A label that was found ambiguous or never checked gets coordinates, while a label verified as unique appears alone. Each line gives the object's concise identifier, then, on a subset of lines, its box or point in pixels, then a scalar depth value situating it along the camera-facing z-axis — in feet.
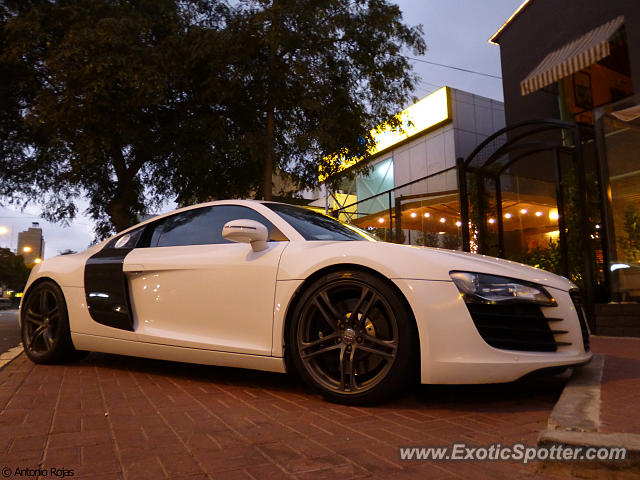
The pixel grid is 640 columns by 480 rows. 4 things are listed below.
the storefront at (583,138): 24.02
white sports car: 8.34
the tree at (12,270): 194.08
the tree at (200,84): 26.43
